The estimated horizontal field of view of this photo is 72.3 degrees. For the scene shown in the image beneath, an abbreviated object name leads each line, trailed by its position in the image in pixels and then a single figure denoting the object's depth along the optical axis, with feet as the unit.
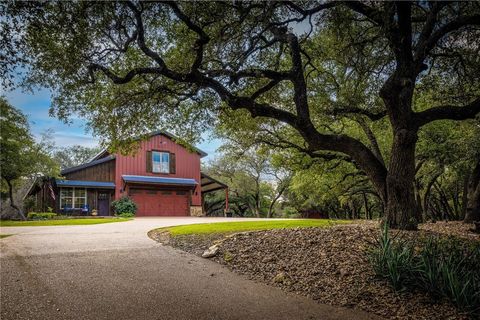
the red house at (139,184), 88.02
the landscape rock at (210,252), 23.89
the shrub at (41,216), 75.25
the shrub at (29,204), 94.84
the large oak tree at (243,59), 23.17
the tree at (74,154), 190.39
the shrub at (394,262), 15.87
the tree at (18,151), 66.80
